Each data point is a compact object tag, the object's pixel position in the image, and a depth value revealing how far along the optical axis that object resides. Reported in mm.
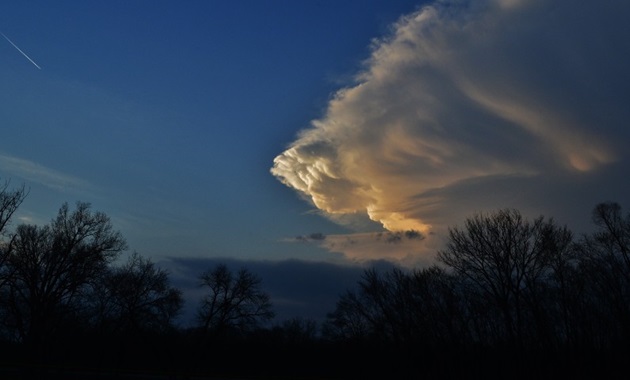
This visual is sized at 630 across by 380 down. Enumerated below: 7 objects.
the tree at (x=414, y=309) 44031
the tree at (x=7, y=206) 33250
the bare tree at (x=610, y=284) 36281
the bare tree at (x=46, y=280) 47062
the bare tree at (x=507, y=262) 42812
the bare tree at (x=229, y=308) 69125
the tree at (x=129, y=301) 51500
